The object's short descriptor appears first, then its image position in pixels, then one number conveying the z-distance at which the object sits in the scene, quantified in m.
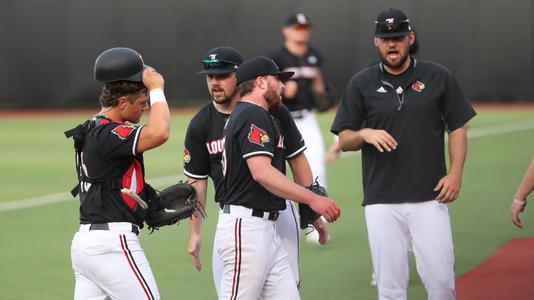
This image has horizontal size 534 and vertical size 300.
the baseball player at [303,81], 23.27
